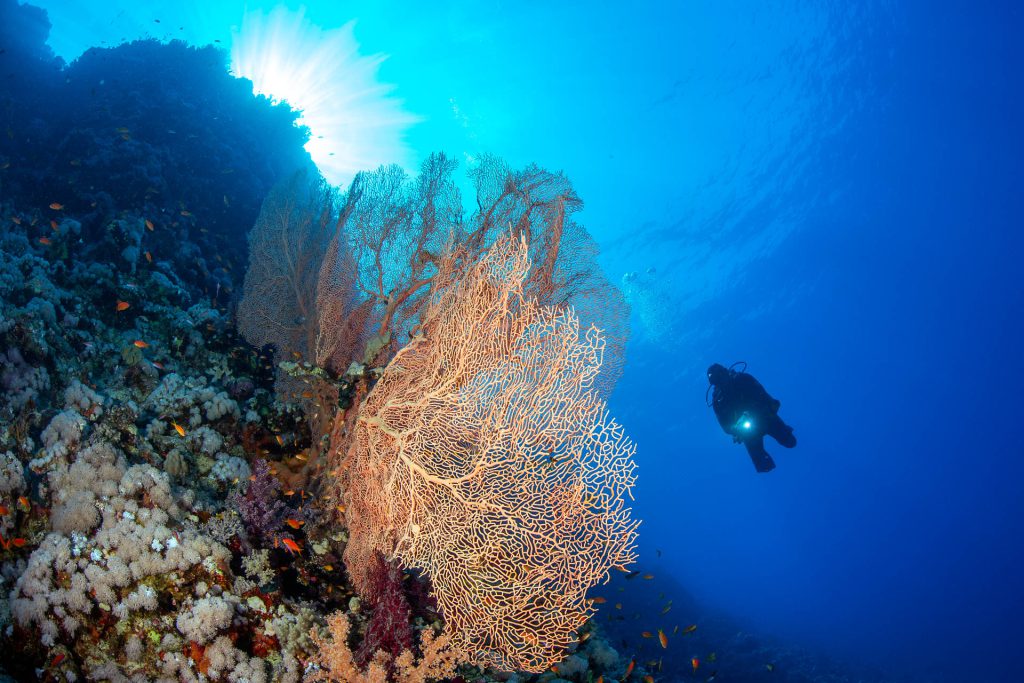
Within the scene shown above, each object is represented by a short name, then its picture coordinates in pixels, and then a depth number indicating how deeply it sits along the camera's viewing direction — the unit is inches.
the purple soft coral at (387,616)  151.0
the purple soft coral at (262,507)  159.6
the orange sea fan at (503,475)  144.6
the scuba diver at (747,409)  444.8
